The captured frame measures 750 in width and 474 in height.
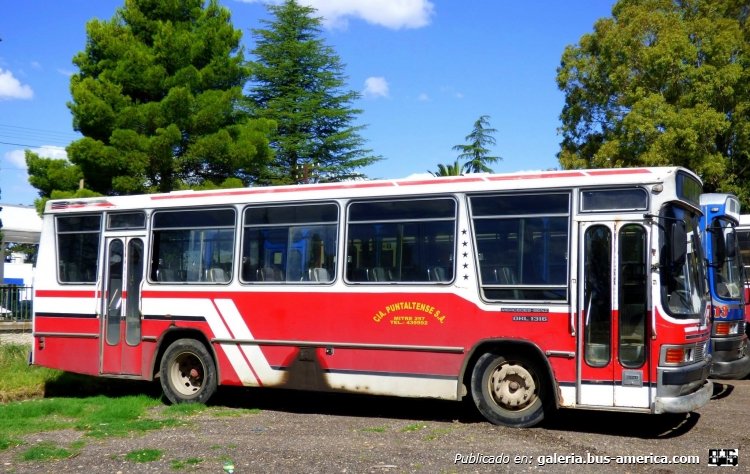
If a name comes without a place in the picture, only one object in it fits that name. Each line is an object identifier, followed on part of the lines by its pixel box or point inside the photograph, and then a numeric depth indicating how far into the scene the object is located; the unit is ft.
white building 110.45
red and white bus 29.09
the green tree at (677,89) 76.43
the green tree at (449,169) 133.18
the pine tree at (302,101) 113.91
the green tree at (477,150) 132.87
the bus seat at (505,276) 31.19
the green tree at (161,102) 78.43
